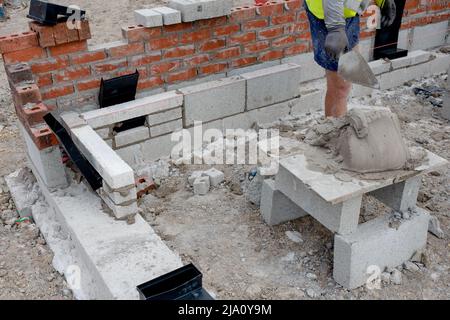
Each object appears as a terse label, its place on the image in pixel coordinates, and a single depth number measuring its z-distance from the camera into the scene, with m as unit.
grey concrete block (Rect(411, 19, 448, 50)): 6.69
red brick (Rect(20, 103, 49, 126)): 3.86
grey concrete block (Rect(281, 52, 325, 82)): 5.68
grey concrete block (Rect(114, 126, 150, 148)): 4.56
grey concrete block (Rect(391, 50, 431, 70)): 6.34
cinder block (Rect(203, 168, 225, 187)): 4.45
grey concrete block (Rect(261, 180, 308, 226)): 3.81
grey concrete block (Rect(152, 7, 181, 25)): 4.55
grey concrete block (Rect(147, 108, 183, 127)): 4.66
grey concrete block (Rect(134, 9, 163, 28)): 4.50
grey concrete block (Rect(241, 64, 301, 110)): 5.18
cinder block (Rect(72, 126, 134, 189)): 3.46
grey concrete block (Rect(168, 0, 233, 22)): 4.61
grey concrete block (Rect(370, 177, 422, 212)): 3.44
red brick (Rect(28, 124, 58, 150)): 3.84
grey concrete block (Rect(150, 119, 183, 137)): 4.73
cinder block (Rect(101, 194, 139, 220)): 3.60
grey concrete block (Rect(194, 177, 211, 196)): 4.32
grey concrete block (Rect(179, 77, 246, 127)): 4.87
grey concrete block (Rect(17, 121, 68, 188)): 3.95
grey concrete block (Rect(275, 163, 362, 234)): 3.21
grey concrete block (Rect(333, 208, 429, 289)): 3.25
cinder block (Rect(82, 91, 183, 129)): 4.35
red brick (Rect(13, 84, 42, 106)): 3.91
